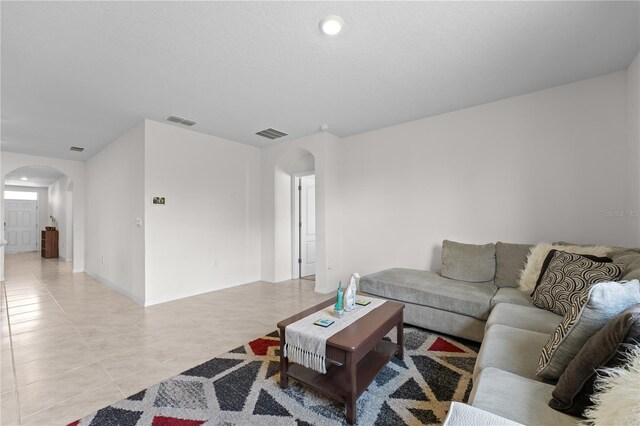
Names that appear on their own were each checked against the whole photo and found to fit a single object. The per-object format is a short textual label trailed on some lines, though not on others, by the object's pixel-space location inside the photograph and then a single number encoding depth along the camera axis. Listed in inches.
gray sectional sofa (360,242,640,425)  42.9
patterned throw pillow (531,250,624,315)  76.0
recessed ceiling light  75.3
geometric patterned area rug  64.6
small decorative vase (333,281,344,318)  80.6
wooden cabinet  332.8
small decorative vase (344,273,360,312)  85.4
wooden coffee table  63.4
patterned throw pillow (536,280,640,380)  43.3
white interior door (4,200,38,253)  380.8
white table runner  66.6
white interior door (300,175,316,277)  221.5
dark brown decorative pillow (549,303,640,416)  35.1
